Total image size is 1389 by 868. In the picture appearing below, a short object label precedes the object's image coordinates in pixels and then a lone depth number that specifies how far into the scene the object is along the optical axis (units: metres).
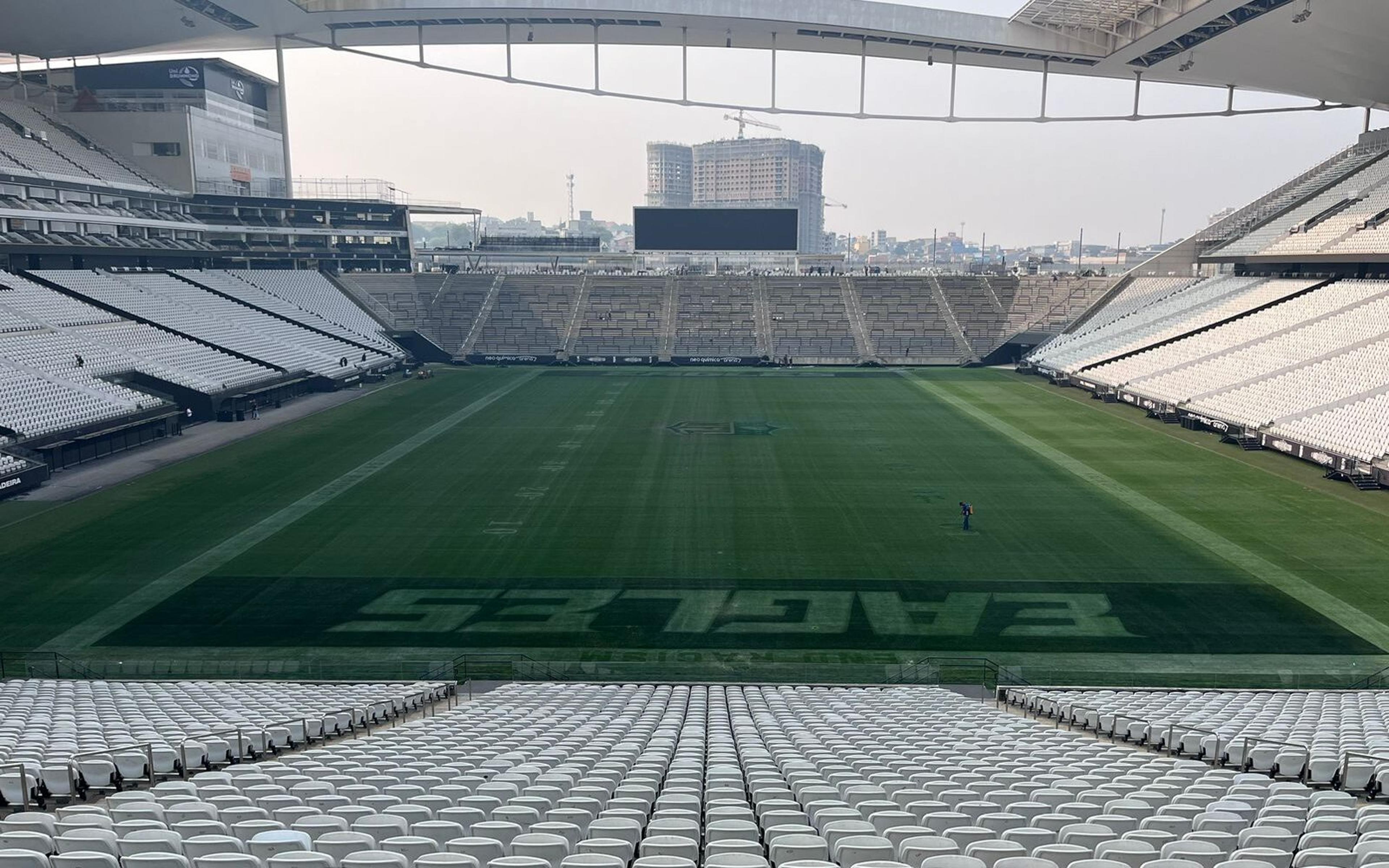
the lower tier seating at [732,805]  6.39
